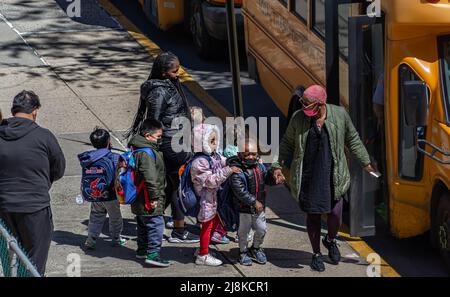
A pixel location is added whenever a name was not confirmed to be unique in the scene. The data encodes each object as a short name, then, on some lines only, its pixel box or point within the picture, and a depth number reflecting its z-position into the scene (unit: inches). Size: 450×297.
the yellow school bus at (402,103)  654.6
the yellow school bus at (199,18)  1119.9
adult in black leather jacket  712.3
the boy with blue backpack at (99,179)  682.9
